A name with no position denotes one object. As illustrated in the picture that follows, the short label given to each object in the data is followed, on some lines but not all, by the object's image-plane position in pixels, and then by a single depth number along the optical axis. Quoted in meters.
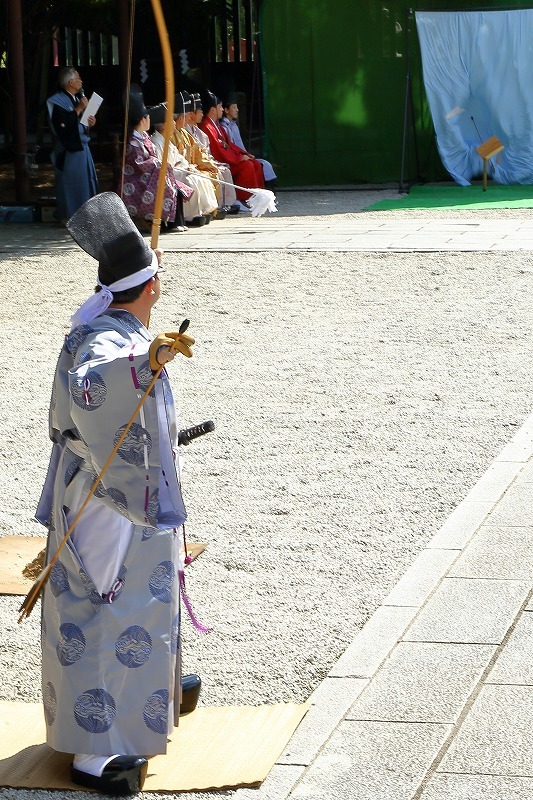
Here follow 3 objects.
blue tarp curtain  15.48
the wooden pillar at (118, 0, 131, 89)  14.86
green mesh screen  16.02
